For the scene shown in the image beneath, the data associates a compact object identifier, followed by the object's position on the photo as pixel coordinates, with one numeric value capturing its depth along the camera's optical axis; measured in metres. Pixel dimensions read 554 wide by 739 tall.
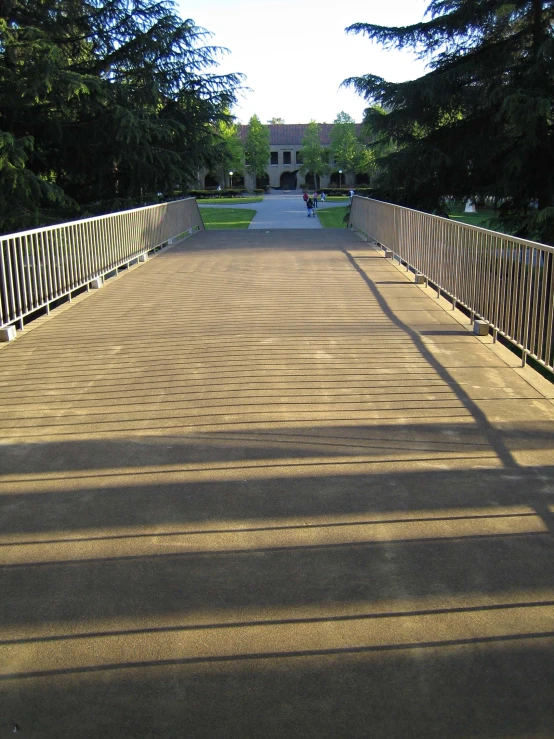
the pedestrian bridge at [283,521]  2.89
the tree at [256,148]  99.00
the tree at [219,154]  29.14
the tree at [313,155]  97.12
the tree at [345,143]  92.69
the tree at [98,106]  21.23
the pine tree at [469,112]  23.47
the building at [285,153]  109.75
